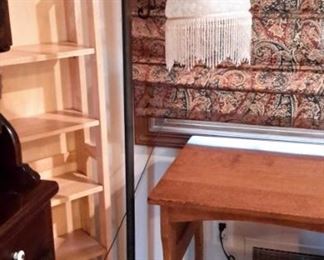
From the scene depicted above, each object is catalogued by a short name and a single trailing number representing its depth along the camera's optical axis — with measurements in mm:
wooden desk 1434
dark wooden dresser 1150
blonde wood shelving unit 1749
